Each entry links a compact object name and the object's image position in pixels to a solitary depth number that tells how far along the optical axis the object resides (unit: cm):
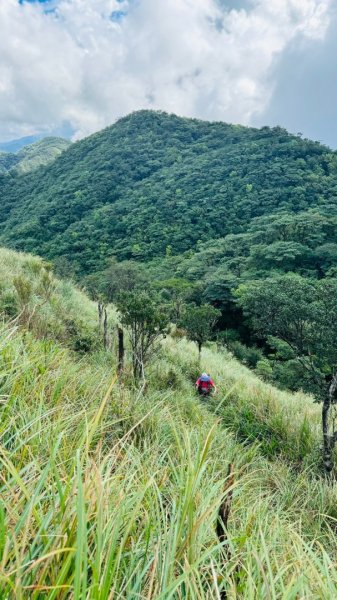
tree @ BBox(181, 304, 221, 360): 1100
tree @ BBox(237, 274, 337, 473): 485
